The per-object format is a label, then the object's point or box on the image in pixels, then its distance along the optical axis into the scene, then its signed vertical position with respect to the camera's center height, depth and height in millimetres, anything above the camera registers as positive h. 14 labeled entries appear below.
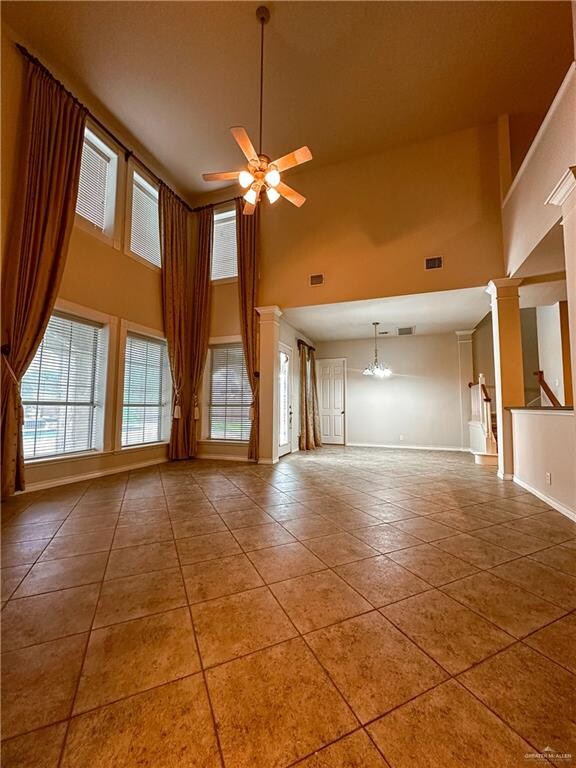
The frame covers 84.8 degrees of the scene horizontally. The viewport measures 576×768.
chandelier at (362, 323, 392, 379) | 7766 +837
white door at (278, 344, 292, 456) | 6566 +88
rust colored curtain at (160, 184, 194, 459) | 5523 +1536
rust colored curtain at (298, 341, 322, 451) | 7445 -20
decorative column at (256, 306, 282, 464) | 5508 +355
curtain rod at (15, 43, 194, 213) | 3597 +3909
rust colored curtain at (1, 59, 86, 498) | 3273 +1890
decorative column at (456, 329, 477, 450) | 7262 +595
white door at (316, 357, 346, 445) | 8461 +143
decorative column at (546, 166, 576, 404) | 2407 +1381
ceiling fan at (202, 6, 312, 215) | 3053 +2363
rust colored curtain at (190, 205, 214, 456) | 5871 +1801
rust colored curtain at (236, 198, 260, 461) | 5621 +2030
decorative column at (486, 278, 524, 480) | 4371 +583
